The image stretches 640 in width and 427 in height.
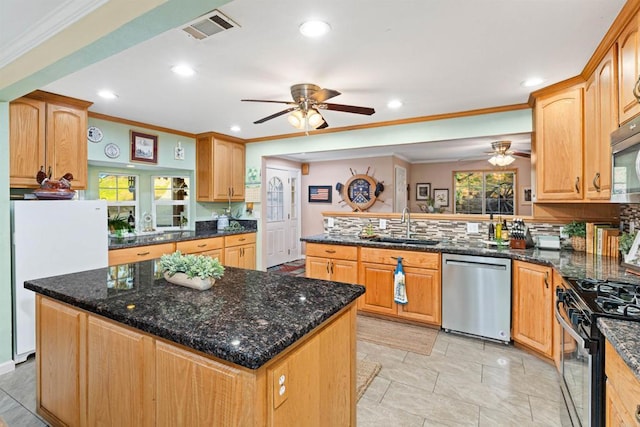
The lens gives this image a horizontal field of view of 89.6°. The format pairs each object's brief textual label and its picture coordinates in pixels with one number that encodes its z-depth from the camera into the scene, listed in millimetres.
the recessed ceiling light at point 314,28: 1821
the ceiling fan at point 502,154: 4906
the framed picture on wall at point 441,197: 7523
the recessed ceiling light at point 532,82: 2633
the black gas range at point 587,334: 1380
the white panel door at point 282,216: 6508
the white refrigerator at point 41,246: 2600
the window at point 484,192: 7086
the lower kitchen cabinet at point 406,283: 3277
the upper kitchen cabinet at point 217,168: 4738
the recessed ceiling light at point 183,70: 2389
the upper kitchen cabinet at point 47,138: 2836
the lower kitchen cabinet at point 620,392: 1052
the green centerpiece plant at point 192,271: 1713
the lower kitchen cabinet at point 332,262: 3720
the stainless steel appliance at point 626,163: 1638
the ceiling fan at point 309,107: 2662
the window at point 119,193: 4168
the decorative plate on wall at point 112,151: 3776
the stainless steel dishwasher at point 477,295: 2926
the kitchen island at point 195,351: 1081
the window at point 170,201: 4753
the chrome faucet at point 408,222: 3984
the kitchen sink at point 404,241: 3683
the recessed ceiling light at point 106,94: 2926
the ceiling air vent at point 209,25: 1740
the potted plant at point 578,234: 2934
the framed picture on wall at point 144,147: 4055
